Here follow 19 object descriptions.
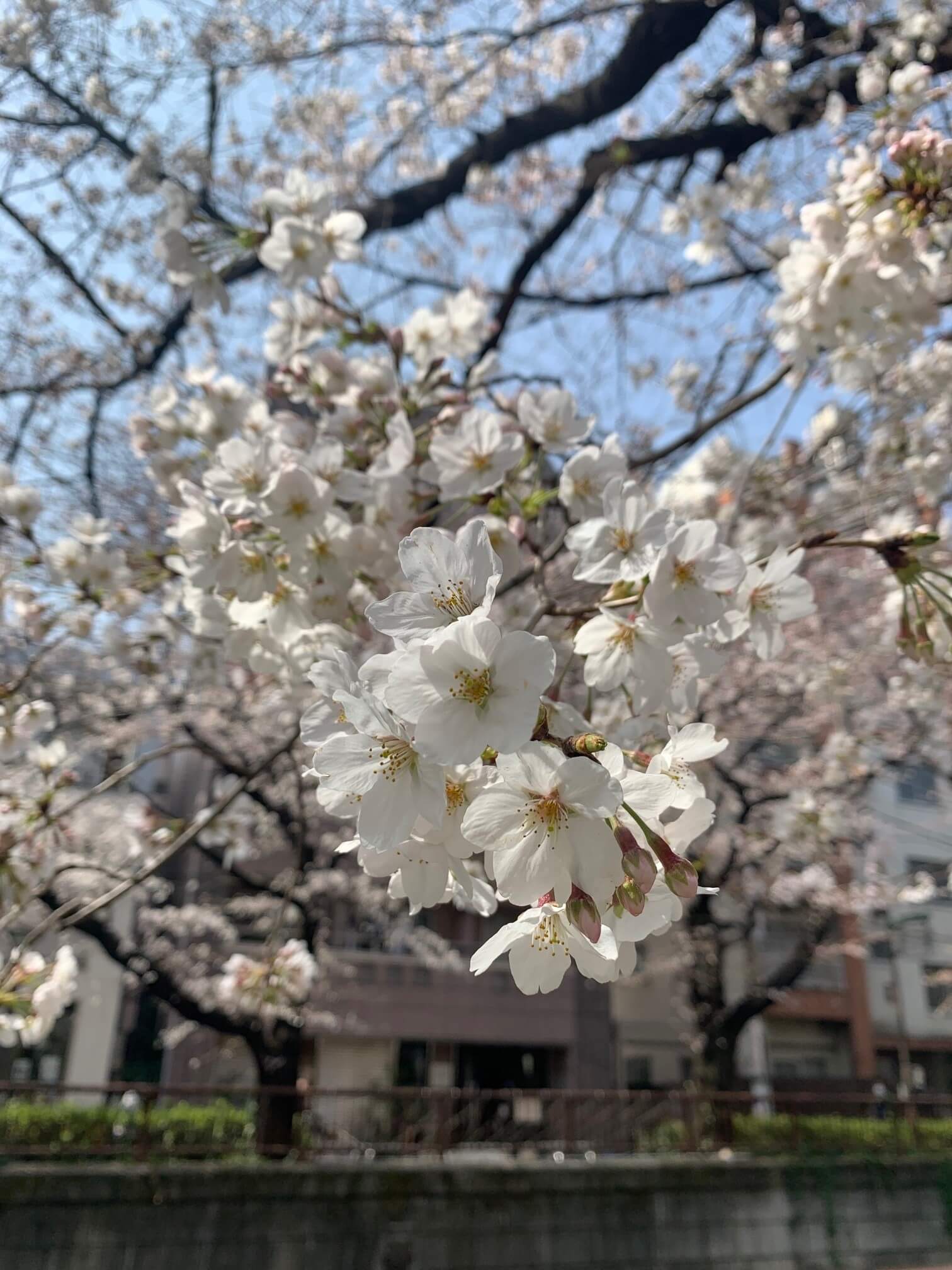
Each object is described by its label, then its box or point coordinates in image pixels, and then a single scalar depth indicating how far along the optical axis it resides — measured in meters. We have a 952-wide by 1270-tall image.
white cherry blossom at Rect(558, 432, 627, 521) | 0.36
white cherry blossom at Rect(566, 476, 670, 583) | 0.27
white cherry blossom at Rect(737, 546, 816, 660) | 0.30
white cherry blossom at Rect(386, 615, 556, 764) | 0.19
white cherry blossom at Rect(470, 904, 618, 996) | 0.21
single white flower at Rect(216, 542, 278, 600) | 0.36
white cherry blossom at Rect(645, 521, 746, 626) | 0.26
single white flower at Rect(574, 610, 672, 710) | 0.26
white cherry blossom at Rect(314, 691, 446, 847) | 0.20
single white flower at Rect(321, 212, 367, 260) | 0.52
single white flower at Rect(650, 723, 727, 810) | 0.22
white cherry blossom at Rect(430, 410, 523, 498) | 0.37
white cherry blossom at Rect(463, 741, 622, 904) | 0.20
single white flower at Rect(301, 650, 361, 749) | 0.22
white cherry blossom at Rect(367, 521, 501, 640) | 0.21
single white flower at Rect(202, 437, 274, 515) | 0.38
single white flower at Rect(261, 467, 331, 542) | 0.37
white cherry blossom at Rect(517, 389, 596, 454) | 0.40
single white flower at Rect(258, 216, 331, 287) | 0.49
